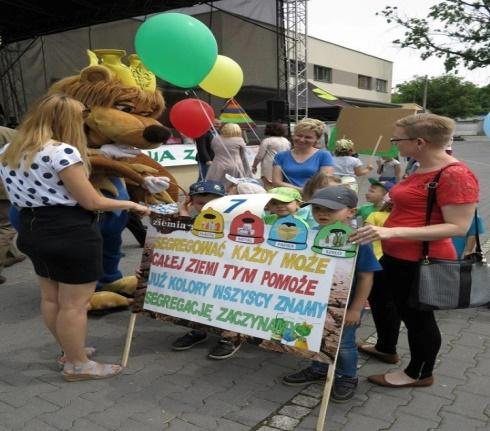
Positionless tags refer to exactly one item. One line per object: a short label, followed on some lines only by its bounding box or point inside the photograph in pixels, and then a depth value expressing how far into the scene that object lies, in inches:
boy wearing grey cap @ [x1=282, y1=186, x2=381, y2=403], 101.5
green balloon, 158.9
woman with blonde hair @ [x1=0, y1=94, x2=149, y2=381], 103.0
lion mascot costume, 148.3
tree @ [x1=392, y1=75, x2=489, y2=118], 2453.2
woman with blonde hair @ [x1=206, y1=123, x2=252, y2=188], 270.4
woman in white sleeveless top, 273.9
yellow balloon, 223.9
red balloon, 267.6
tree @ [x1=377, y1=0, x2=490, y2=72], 610.2
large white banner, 101.2
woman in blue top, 163.9
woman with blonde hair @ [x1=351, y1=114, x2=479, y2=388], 98.6
